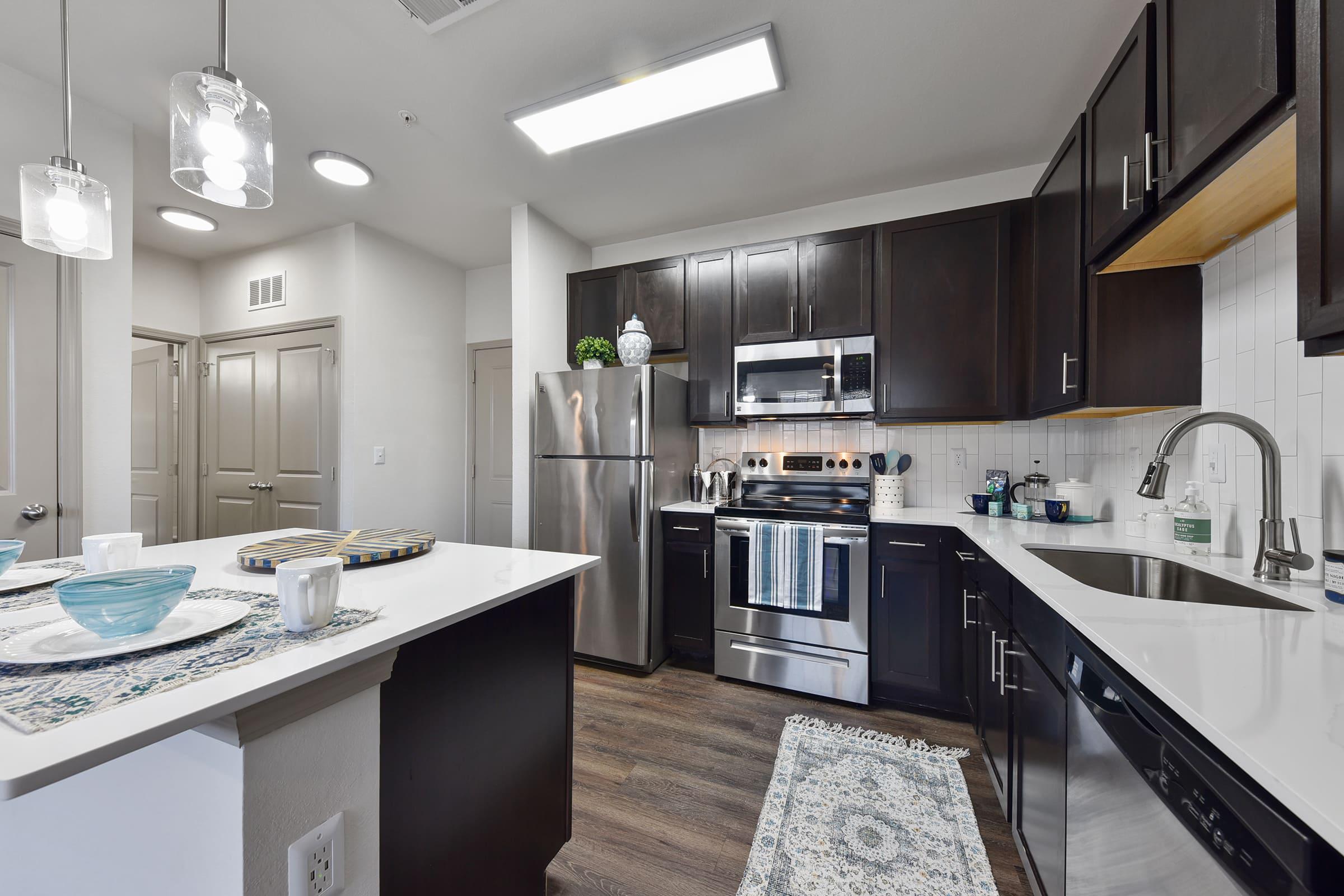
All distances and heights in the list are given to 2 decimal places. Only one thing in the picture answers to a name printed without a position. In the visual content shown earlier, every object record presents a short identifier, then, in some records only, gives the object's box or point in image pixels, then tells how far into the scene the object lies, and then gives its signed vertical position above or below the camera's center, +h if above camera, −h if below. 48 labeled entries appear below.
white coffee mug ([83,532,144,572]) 1.06 -0.21
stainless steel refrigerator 2.85 -0.23
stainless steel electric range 2.51 -0.81
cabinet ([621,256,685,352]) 3.22 +0.92
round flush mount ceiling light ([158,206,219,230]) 3.21 +1.43
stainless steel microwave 2.79 +0.38
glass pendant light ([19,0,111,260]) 1.22 +0.57
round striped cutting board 1.25 -0.26
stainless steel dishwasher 0.54 -0.48
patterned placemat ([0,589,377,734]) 0.57 -0.28
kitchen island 0.66 -0.50
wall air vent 3.70 +1.10
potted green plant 3.13 +0.57
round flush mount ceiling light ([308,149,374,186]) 2.66 +1.45
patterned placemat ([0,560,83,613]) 0.95 -0.28
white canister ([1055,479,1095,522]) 2.32 -0.23
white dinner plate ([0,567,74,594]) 1.03 -0.27
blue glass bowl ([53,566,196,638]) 0.71 -0.21
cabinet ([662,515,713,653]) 2.88 -0.75
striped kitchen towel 2.58 -0.59
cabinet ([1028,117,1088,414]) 1.88 +0.65
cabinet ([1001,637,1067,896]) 1.17 -0.79
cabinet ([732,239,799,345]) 2.94 +0.88
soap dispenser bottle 1.55 -0.23
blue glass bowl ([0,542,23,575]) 1.02 -0.21
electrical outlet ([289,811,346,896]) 0.73 -0.60
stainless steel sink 1.34 -0.38
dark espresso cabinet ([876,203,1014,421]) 2.56 +0.65
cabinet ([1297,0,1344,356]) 0.76 +0.40
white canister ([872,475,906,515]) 2.80 -0.25
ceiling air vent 1.73 +1.46
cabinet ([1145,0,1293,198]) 0.95 +0.77
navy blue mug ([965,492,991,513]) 2.60 -0.27
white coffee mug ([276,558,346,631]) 0.79 -0.22
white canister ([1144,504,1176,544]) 1.74 -0.26
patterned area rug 1.46 -1.20
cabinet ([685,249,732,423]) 3.09 +0.66
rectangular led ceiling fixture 1.90 +1.41
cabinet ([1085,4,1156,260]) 1.39 +0.89
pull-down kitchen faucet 1.22 -0.18
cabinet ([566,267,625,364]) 3.38 +0.94
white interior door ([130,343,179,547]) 3.92 +0.04
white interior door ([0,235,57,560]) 2.03 +0.20
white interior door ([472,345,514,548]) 4.25 +0.00
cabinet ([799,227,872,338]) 2.79 +0.89
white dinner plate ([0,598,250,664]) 0.69 -0.27
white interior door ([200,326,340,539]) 3.48 +0.09
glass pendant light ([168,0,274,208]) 1.11 +0.68
